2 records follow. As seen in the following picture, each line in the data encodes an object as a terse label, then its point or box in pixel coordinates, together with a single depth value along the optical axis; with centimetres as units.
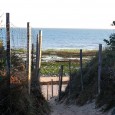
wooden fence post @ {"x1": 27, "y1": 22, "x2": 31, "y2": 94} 1176
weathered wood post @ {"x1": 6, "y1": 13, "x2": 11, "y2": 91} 1059
